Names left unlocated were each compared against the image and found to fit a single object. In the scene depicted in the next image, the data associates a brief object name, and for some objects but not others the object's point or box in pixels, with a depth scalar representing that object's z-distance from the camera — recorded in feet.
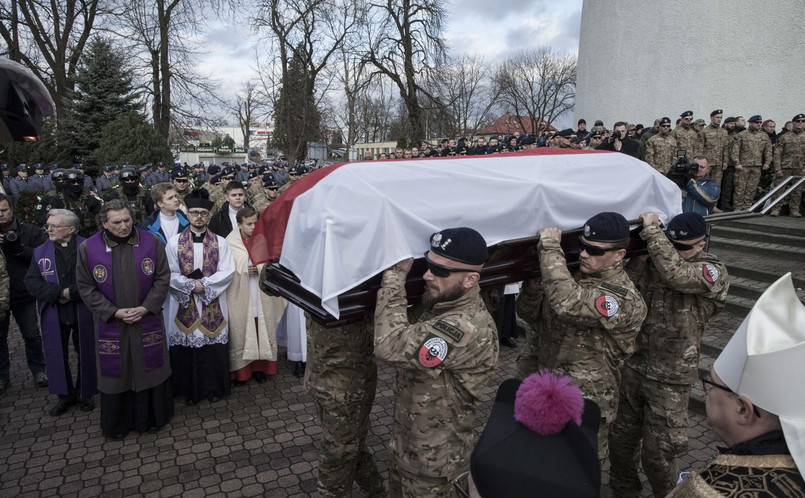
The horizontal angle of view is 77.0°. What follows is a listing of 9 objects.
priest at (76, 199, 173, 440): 13.76
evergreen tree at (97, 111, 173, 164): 62.08
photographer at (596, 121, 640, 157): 27.53
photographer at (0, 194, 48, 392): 16.98
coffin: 8.36
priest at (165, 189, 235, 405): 15.89
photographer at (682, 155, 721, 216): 22.75
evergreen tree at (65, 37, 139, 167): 71.26
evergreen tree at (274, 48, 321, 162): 74.43
